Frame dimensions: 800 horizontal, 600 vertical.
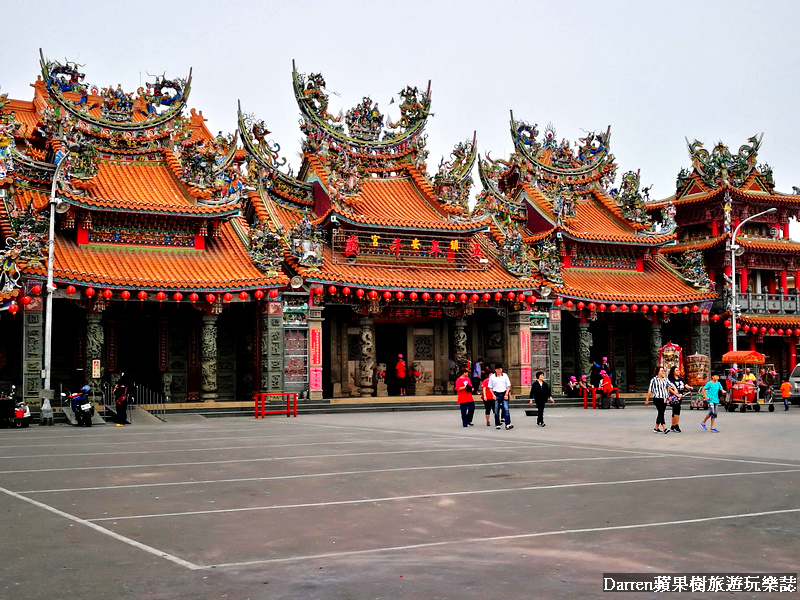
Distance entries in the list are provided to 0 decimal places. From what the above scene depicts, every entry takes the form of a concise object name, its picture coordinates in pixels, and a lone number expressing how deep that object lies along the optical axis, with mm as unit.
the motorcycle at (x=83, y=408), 25109
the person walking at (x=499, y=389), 23500
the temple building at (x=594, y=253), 40250
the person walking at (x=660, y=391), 21116
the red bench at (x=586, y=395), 35100
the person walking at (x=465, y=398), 24062
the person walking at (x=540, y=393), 23922
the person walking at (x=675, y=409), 21297
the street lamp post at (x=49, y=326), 25812
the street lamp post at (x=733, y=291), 40750
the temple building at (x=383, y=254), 35125
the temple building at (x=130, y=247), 30000
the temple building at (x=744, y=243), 44281
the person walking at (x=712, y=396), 22172
